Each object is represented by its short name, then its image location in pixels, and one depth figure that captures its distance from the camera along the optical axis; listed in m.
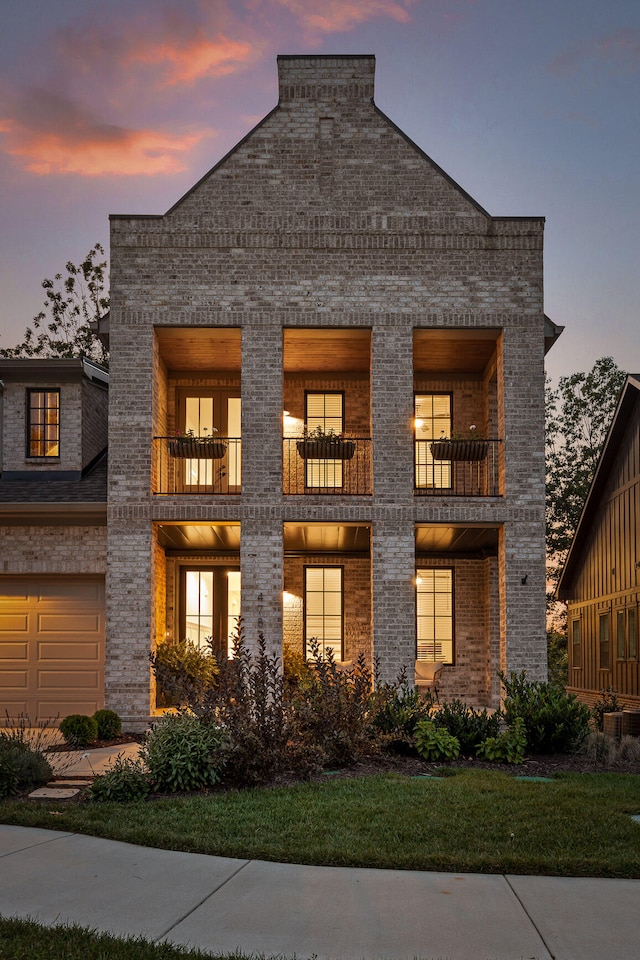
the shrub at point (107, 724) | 14.27
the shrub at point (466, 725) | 11.89
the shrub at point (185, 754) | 9.43
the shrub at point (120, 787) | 9.06
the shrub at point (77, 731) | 13.55
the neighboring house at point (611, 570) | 19.58
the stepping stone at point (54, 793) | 9.32
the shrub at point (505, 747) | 11.41
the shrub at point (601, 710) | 15.56
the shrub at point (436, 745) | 11.38
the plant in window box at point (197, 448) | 16.20
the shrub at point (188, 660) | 15.63
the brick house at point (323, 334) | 15.53
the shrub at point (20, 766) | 9.49
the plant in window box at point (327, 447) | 16.52
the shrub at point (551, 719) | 12.20
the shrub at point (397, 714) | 11.76
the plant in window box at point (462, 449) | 16.30
